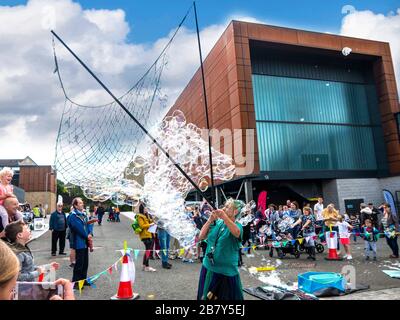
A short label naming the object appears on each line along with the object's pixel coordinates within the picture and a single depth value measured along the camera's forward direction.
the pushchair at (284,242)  9.76
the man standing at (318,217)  11.89
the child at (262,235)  11.83
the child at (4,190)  3.90
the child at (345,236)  9.29
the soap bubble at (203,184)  6.43
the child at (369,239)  8.93
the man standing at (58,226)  9.74
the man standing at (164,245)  7.98
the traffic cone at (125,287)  5.31
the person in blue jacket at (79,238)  5.80
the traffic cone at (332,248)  9.18
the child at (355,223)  15.36
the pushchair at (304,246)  9.85
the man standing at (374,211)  13.18
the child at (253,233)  12.46
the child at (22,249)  3.18
